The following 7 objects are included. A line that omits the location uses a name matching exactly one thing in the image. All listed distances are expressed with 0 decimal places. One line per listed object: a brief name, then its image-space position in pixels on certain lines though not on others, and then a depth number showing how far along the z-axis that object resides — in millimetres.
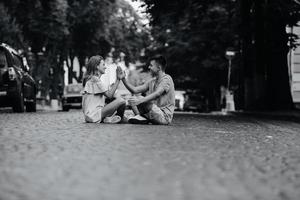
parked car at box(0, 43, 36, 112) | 14301
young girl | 9108
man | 8801
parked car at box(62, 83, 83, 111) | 25214
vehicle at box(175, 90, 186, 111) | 76500
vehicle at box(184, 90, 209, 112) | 41319
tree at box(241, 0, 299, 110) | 14853
